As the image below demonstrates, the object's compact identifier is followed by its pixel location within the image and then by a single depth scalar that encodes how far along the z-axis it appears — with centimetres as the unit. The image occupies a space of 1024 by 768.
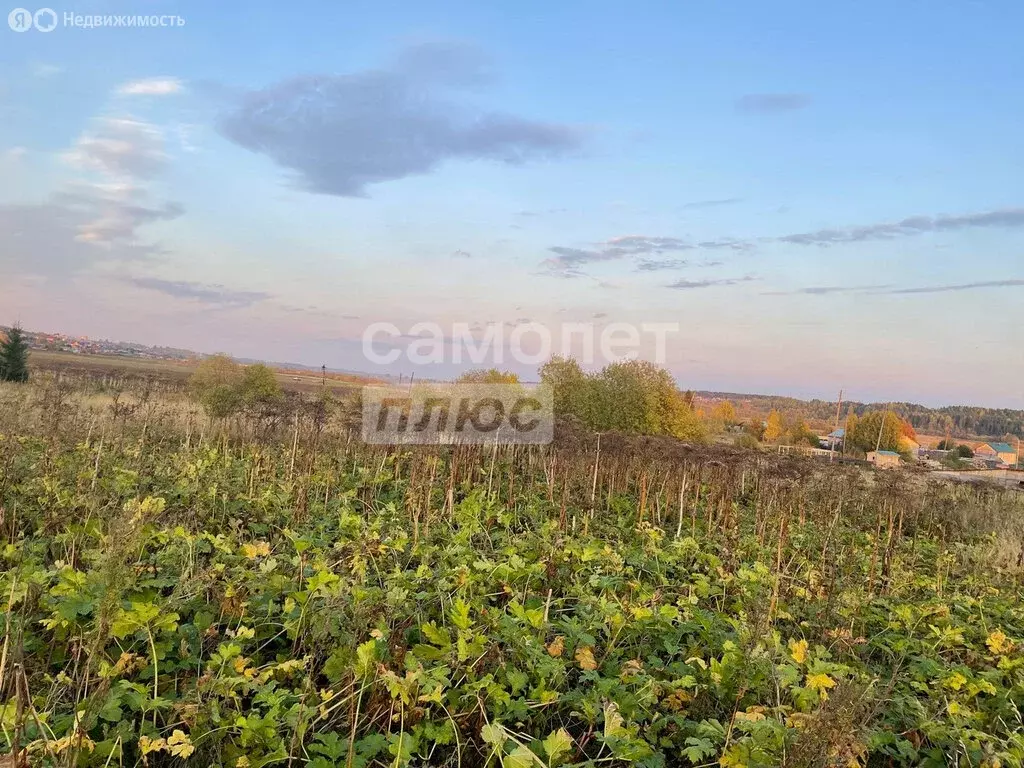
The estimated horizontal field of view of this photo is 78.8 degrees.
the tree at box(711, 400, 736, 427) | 6409
